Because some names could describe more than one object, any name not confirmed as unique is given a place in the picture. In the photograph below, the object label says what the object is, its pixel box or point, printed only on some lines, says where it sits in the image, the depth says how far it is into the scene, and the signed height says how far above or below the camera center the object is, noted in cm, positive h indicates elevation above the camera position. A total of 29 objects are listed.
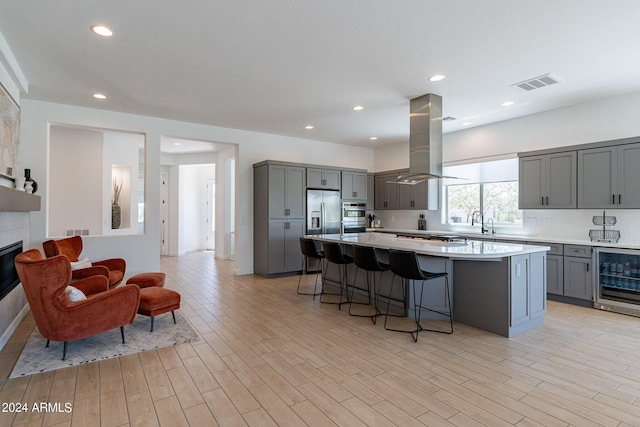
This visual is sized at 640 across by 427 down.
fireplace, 333 -57
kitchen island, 354 -75
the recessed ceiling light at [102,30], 298 +169
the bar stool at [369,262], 407 -58
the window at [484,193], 610 +45
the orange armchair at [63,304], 278 -79
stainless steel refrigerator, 702 +7
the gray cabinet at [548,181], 503 +54
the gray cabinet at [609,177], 444 +53
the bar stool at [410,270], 351 -59
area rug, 293 -129
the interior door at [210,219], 1110 -12
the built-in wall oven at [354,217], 750 -4
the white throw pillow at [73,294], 308 -73
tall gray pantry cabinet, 649 -3
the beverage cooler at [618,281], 434 -88
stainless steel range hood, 474 +114
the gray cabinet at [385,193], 790 +54
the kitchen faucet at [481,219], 628 -9
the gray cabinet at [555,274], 492 -89
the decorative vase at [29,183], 425 +43
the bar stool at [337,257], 458 -58
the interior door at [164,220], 1001 -14
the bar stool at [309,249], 505 -52
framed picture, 350 +90
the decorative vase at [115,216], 733 -1
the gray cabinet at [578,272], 464 -81
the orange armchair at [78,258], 437 -69
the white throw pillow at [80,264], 443 -66
